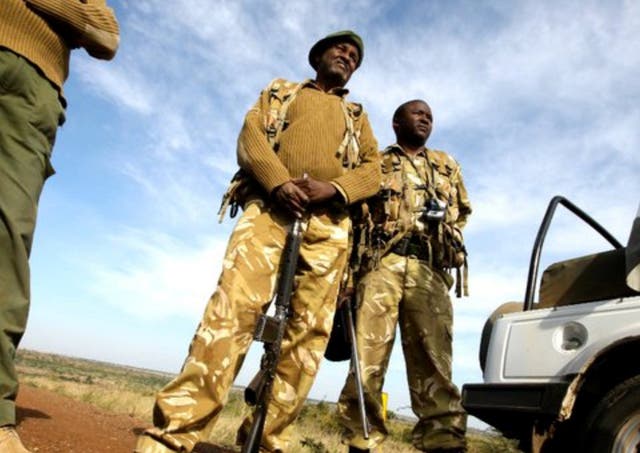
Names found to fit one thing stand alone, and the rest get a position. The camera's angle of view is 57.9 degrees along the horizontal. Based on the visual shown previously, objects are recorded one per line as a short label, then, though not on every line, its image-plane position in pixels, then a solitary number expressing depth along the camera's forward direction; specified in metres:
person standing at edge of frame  2.29
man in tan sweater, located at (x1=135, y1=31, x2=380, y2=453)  2.53
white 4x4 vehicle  1.98
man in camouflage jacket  3.75
